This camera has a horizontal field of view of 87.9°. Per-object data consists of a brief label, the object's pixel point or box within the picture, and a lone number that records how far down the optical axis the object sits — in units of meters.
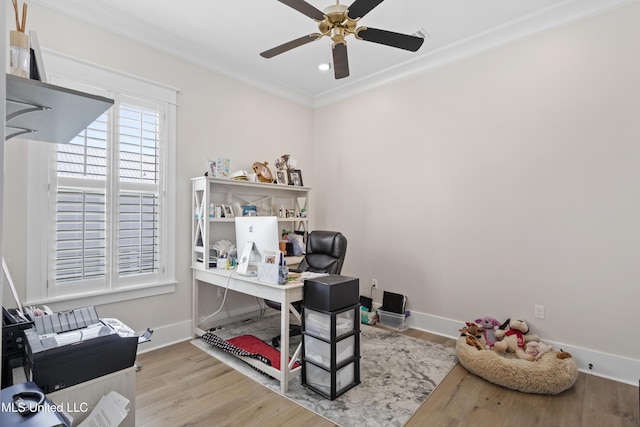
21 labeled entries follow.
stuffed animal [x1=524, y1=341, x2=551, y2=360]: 2.60
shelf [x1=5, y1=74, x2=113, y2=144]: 1.06
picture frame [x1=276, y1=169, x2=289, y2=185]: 3.93
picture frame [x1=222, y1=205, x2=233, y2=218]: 3.44
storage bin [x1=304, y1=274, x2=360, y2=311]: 2.18
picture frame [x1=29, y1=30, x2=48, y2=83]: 1.24
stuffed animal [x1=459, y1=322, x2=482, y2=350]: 2.74
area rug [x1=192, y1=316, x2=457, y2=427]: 2.08
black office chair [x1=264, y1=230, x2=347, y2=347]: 3.05
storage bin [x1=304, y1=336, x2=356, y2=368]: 2.21
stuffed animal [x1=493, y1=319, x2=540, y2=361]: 2.72
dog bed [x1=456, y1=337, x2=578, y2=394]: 2.26
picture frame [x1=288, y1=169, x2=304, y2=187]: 4.06
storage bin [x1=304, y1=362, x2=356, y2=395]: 2.25
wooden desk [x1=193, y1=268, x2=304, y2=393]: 2.33
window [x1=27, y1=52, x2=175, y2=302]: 2.53
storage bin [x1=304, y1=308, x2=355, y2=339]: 2.20
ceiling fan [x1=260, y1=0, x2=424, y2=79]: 1.97
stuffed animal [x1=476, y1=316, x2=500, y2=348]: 2.88
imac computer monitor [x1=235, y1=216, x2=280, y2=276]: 2.53
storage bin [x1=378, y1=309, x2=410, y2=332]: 3.54
